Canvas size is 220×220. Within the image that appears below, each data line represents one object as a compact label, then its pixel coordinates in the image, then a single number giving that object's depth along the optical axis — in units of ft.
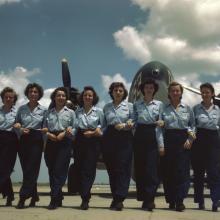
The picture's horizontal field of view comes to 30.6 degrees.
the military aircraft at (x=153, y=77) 49.47
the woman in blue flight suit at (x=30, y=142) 22.56
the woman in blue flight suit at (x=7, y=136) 23.21
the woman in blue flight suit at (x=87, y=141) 22.44
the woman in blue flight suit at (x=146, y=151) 22.67
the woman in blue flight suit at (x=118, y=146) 22.44
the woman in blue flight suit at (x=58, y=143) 22.15
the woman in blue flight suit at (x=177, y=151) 23.21
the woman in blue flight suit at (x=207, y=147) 24.07
